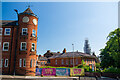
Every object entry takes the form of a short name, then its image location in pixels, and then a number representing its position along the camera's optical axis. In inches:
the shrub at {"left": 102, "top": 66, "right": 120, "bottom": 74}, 898.7
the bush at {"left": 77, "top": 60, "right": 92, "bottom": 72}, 1097.1
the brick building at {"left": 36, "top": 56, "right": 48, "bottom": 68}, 2511.0
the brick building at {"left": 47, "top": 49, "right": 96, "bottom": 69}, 1497.3
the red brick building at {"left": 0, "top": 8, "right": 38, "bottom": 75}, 855.1
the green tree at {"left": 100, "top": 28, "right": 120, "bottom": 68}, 890.7
